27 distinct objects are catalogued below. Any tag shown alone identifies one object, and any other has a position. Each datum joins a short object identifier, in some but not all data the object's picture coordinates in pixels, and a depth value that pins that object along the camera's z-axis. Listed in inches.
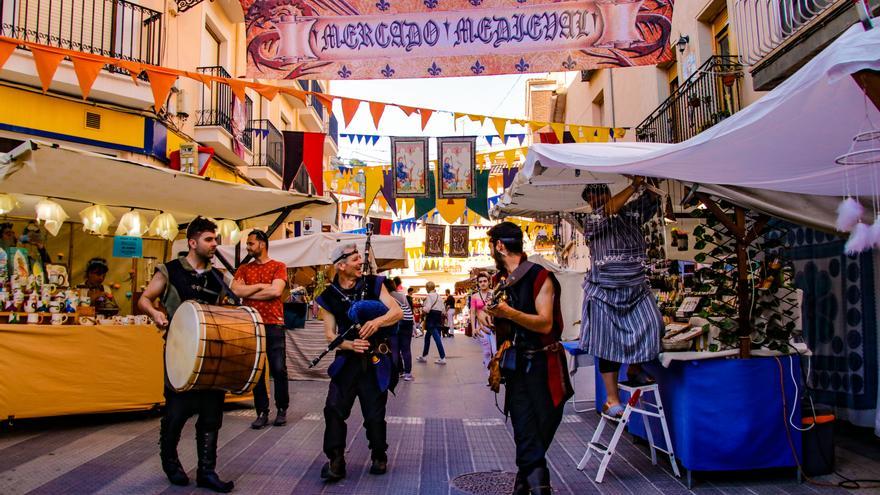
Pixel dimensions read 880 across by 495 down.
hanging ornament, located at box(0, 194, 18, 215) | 245.2
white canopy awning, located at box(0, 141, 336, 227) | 219.0
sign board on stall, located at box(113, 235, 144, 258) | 309.4
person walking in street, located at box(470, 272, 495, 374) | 479.2
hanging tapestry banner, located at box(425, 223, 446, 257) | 903.1
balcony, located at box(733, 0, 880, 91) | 238.4
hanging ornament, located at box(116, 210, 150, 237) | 282.2
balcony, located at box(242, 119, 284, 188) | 669.9
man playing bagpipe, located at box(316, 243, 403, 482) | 171.2
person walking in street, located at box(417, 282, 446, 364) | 551.2
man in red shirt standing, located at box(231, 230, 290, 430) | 228.4
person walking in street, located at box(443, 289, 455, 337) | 1034.7
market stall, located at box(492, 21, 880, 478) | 136.9
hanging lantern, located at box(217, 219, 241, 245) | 329.4
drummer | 161.5
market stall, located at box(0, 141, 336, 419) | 221.1
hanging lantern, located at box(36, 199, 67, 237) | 253.3
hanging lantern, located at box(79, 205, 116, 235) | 265.9
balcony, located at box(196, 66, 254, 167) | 532.4
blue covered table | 164.6
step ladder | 169.8
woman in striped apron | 175.8
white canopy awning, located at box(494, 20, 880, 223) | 108.5
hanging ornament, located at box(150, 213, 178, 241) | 290.5
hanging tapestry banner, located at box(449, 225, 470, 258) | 915.5
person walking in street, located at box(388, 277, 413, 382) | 380.5
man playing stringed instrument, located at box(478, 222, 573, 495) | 143.0
